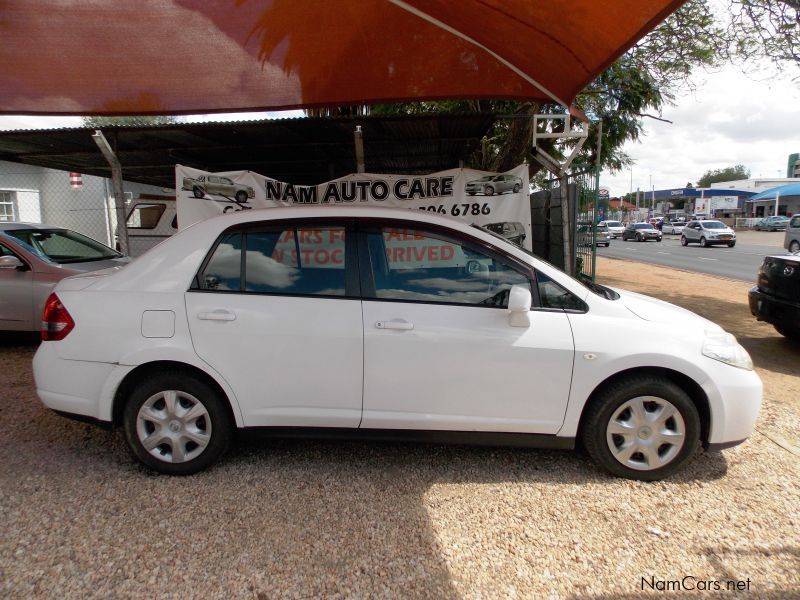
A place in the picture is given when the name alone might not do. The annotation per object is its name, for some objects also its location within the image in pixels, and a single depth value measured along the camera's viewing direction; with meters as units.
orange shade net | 4.30
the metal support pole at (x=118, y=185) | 5.85
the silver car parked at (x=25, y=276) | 6.15
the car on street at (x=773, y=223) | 46.06
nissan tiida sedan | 3.19
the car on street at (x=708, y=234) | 31.34
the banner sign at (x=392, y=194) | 6.32
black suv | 6.00
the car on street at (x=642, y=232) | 42.20
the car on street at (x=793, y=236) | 20.64
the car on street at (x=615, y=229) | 48.31
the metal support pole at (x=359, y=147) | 5.77
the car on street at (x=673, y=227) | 50.16
